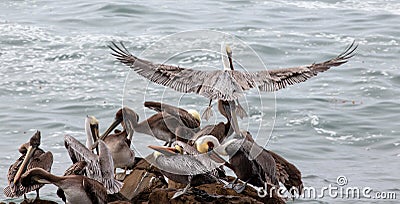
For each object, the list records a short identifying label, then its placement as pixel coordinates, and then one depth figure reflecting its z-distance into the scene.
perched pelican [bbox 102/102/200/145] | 19.25
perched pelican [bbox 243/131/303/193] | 17.94
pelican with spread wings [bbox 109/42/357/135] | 18.31
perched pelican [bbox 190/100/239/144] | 18.66
